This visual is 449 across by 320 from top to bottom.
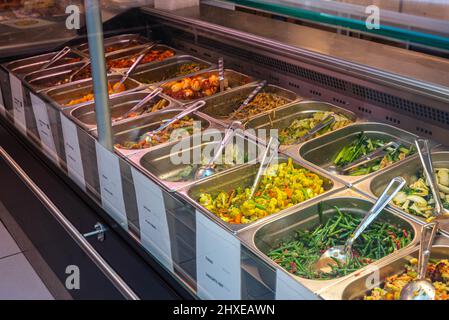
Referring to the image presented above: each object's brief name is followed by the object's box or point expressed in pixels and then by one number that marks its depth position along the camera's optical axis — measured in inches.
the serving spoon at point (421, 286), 46.6
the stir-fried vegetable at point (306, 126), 75.9
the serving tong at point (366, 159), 67.1
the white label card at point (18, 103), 96.1
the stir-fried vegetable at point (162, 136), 74.2
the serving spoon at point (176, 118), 77.0
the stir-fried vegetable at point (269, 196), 60.2
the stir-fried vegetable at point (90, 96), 87.3
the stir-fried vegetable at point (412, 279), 47.7
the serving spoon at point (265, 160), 66.2
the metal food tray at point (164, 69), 98.1
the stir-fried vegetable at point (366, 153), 68.4
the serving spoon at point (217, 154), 66.9
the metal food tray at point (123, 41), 101.3
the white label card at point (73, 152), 79.4
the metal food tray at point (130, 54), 100.7
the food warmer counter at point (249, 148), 53.9
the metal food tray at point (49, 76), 94.0
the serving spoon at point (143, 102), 83.3
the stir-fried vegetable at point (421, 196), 59.1
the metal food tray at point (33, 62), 99.8
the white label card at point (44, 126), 88.0
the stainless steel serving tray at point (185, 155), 67.5
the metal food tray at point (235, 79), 91.4
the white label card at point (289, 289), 45.0
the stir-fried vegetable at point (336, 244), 52.7
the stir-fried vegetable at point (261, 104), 81.9
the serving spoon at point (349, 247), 54.0
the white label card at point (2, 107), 105.6
